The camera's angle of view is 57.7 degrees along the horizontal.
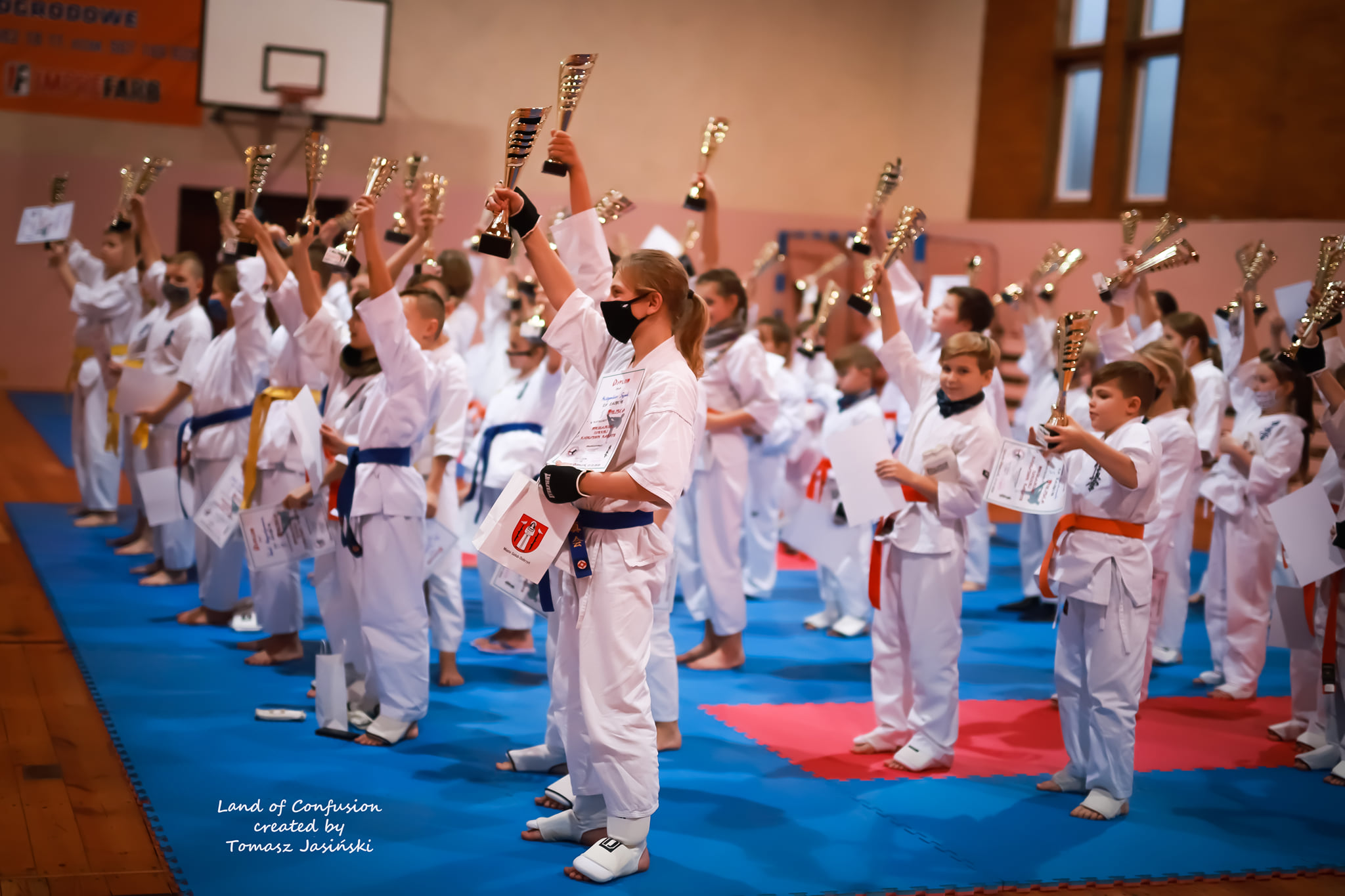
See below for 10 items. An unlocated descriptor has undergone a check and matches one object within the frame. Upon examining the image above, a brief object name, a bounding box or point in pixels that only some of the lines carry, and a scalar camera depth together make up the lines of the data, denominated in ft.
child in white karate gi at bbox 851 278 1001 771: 13.78
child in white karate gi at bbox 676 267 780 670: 17.79
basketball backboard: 40.52
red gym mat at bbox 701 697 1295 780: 14.44
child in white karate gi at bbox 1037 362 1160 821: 12.69
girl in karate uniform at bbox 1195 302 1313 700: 18.15
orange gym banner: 40.37
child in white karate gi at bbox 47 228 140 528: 24.72
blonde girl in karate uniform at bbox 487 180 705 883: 10.17
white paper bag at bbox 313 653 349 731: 13.62
